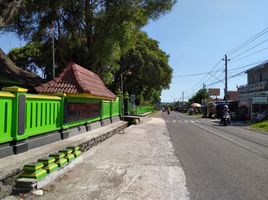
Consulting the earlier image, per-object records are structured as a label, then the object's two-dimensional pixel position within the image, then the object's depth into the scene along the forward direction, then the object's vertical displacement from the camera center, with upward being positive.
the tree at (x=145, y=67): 29.80 +5.53
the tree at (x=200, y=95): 65.26 +2.65
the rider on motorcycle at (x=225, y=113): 18.55 -0.90
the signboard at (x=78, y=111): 7.04 -0.37
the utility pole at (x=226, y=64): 27.90 +5.30
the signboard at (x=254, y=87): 22.26 +2.06
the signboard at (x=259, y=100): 20.96 +0.41
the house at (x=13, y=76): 10.30 +1.47
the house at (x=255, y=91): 21.67 +1.57
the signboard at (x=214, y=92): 51.81 +3.08
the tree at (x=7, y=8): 3.87 +1.83
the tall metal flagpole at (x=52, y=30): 12.91 +4.69
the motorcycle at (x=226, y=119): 18.39 -1.44
